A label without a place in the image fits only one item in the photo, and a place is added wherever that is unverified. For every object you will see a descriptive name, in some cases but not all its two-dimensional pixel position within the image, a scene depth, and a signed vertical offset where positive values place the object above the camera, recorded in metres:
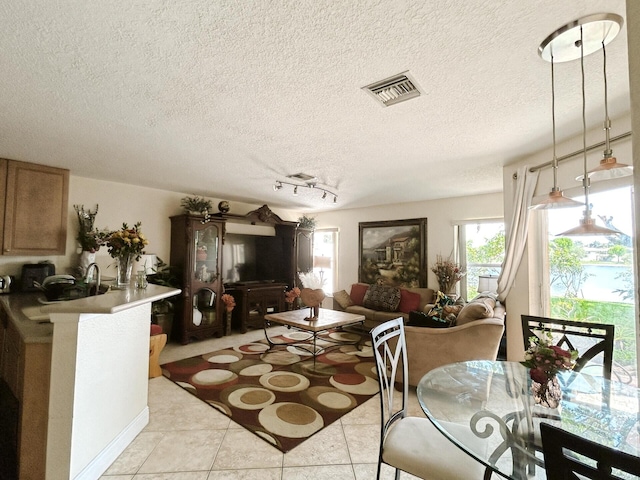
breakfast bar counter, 1.63 -0.80
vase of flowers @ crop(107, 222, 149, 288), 2.32 +0.02
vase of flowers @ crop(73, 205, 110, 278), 3.63 +0.18
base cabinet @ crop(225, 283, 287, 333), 4.97 -0.88
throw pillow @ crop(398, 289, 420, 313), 4.76 -0.78
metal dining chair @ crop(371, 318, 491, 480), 1.24 -0.91
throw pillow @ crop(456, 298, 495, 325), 2.66 -0.53
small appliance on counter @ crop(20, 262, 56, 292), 3.23 -0.26
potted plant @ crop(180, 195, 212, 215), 4.51 +0.75
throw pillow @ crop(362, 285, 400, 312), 4.86 -0.75
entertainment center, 4.39 -0.20
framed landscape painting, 5.20 +0.04
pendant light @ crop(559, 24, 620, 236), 1.31 +0.14
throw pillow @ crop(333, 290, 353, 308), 5.27 -0.81
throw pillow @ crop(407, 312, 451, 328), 2.87 -0.67
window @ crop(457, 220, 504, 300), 4.45 +0.08
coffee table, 3.59 -0.87
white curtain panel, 2.84 +0.31
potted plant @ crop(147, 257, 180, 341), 4.14 -0.72
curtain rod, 1.90 +0.81
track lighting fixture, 3.95 +0.99
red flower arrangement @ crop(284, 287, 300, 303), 4.42 -0.62
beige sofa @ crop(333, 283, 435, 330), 4.60 -0.95
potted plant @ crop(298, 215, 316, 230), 6.02 +0.65
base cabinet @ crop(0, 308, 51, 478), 1.64 -0.92
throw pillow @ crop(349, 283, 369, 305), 5.39 -0.72
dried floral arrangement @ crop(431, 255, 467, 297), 4.63 -0.31
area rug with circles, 2.34 -1.35
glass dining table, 1.14 -0.75
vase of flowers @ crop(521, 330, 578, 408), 1.27 -0.49
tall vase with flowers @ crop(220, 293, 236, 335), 4.68 -0.87
